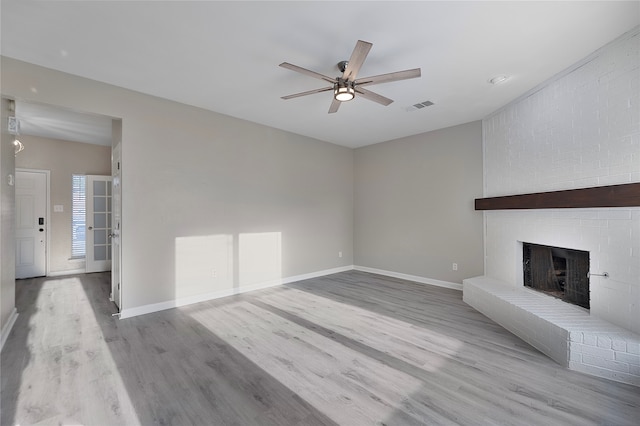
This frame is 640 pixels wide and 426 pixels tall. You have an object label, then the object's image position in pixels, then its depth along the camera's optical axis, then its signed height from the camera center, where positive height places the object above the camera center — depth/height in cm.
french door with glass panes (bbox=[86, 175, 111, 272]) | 600 -16
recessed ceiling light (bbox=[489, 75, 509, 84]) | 317 +153
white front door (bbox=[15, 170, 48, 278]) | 541 -12
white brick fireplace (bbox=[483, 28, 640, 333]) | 241 +54
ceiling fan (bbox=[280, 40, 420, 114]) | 230 +127
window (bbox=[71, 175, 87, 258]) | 599 +0
